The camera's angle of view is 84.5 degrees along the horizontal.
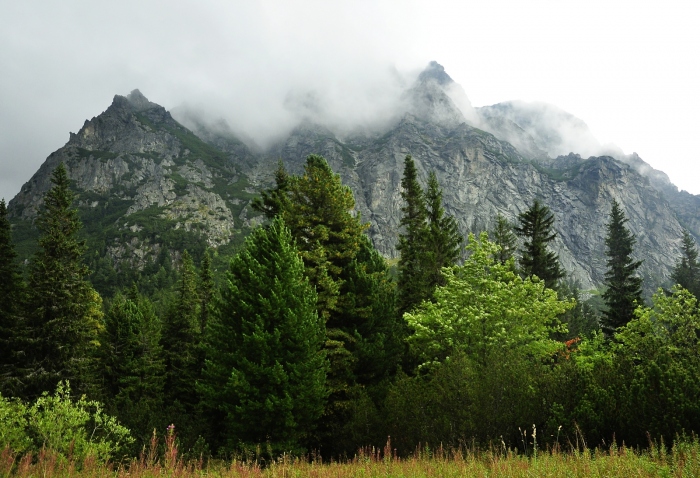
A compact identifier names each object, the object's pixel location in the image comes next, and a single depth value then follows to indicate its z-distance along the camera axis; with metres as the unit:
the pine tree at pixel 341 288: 19.92
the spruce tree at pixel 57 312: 24.56
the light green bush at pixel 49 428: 10.34
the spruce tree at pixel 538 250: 34.34
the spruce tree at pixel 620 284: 33.81
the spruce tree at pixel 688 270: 58.31
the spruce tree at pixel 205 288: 44.84
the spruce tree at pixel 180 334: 41.22
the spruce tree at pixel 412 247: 26.50
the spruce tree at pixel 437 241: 27.01
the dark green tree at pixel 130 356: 38.28
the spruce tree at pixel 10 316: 23.81
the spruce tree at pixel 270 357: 15.23
